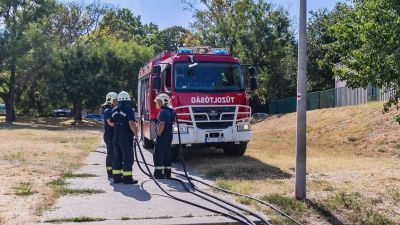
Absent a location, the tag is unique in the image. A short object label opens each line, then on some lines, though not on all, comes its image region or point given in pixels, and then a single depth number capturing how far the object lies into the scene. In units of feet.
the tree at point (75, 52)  148.56
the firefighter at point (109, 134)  38.86
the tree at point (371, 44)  25.48
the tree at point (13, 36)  147.74
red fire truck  45.98
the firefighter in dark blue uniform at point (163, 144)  38.02
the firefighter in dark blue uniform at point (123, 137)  35.12
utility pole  27.58
